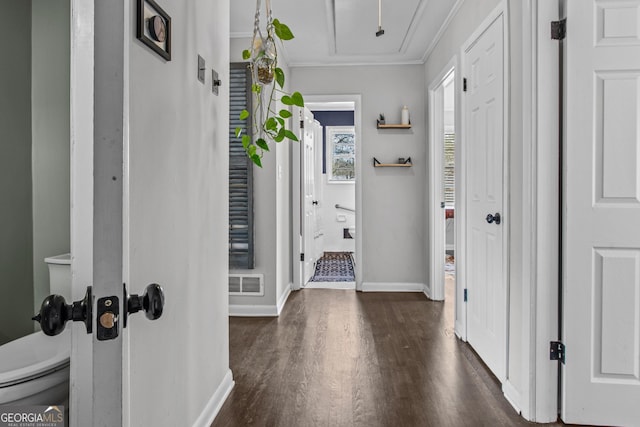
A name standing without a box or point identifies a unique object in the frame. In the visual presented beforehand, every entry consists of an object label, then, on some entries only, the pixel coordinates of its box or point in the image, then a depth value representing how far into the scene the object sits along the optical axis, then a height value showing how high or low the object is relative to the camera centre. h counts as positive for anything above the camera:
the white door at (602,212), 1.86 -0.01
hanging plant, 2.24 +0.82
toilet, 0.98 -0.40
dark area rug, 5.39 -0.86
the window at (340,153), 7.54 +1.01
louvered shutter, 3.76 +0.01
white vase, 4.50 +1.00
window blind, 7.49 +0.71
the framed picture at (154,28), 1.29 +0.59
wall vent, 3.79 -0.69
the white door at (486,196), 2.37 +0.08
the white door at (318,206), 5.81 +0.04
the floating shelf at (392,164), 4.55 +0.49
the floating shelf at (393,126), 4.50 +0.90
